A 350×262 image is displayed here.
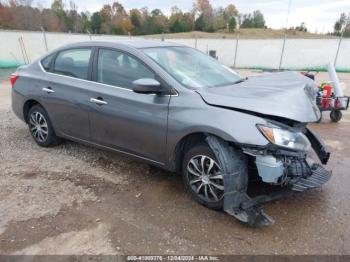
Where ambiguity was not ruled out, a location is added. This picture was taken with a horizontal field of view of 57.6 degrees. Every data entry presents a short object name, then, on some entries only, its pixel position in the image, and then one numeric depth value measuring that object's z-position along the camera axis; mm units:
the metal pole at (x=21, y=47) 17569
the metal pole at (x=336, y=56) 19625
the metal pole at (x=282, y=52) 20641
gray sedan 2939
